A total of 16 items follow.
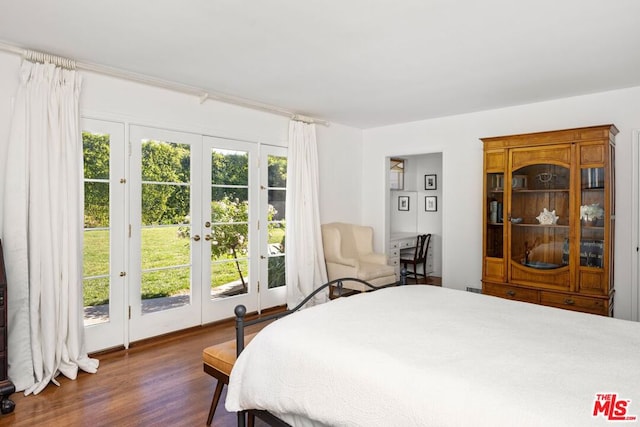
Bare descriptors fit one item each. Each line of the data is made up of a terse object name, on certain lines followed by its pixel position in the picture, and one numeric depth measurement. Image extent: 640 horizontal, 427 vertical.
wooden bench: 2.24
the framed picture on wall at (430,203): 7.03
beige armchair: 4.86
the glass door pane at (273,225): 4.70
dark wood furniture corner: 2.44
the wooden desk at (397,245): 6.13
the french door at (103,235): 3.34
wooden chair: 6.34
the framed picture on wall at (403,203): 7.33
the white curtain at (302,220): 4.85
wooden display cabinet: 3.63
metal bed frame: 1.88
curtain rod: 2.88
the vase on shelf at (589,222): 3.69
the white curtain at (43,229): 2.81
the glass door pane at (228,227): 4.16
